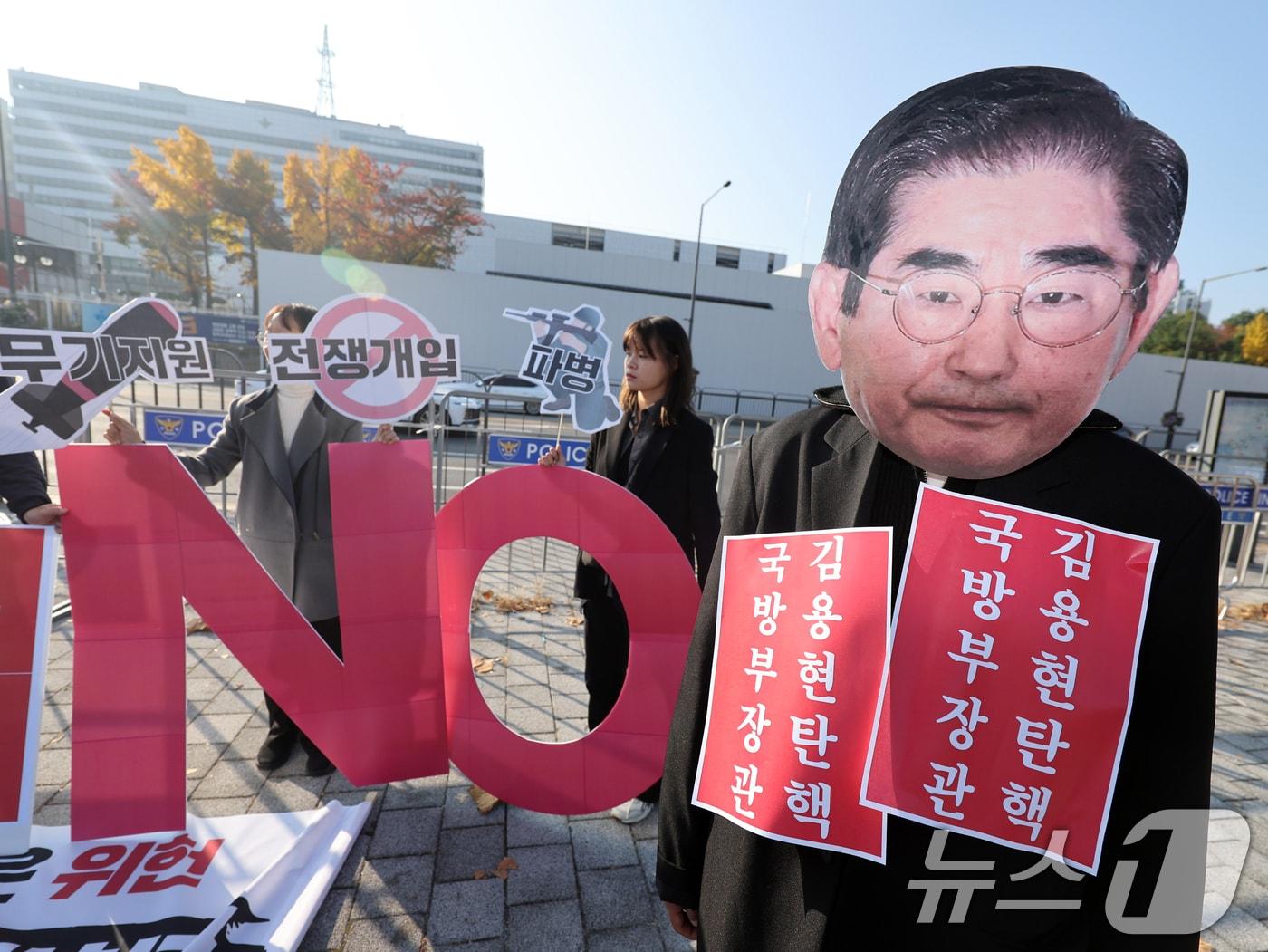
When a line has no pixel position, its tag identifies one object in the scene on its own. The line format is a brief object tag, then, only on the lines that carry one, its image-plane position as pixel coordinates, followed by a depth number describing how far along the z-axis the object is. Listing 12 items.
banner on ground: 2.13
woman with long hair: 3.02
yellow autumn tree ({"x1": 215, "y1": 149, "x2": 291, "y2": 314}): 29.11
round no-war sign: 2.52
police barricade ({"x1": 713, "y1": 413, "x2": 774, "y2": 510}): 6.54
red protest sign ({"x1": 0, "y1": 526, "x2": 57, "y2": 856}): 2.25
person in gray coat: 3.03
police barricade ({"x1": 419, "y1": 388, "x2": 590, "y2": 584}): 5.89
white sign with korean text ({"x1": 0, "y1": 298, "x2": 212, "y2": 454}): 2.20
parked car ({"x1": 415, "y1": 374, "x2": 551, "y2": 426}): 13.77
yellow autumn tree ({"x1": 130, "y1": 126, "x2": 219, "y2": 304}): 27.06
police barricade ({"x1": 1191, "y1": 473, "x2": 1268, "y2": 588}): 6.51
